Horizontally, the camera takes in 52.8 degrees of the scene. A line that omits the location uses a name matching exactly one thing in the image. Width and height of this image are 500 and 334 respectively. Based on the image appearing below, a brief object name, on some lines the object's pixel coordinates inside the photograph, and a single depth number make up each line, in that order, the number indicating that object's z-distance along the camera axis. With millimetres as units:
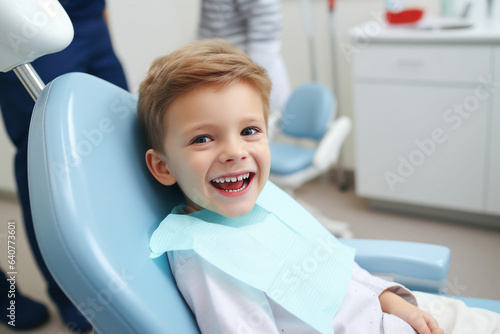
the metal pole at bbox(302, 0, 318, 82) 2539
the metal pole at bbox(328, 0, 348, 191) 2465
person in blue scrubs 1311
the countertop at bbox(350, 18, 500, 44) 1974
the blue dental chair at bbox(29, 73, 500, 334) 672
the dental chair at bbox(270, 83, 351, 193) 1975
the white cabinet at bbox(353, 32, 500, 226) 2047
